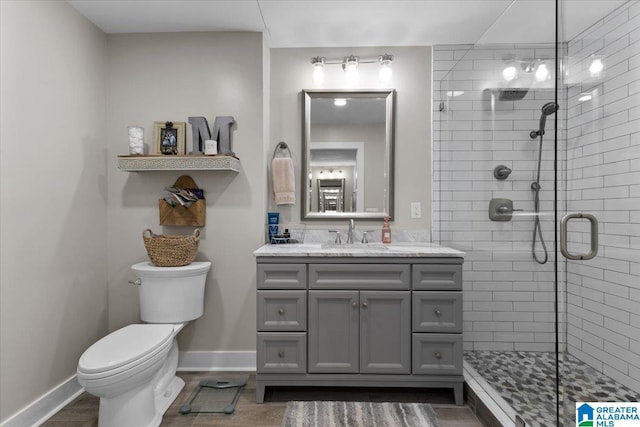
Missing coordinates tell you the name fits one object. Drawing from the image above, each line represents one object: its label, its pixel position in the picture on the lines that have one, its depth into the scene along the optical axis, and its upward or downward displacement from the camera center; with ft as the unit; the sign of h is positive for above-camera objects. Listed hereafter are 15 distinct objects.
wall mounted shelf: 7.27 +1.12
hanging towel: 8.07 +0.84
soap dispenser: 8.13 -0.41
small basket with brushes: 7.86 -0.44
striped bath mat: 5.90 -3.64
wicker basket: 6.95 -0.73
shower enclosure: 4.83 +0.00
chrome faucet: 7.95 -0.37
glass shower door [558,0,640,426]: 4.81 +0.14
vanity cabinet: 6.42 -2.04
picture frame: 7.69 +1.75
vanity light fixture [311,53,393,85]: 8.07 +3.64
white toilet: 5.11 -2.25
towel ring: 8.32 +1.68
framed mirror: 8.36 +1.68
